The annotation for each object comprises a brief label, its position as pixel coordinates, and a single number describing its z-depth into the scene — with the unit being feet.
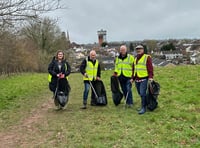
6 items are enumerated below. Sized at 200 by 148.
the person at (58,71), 19.24
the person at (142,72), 17.12
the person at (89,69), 19.65
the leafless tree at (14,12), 23.01
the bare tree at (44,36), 89.37
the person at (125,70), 18.71
